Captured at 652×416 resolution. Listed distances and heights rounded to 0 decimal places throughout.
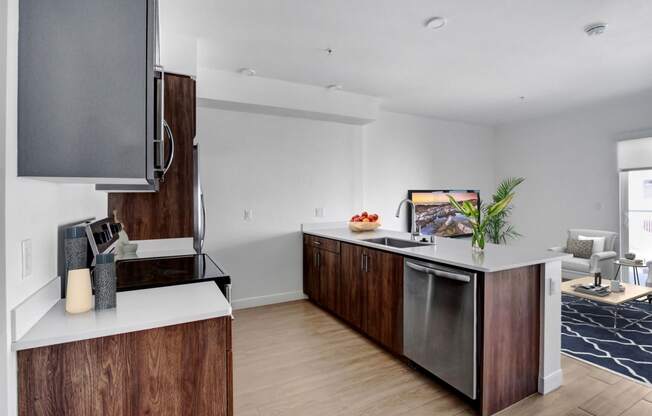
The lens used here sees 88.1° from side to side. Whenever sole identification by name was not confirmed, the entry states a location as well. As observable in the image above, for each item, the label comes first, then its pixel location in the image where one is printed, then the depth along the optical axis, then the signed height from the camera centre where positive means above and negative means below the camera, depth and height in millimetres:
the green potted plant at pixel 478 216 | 2344 -64
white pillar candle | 1251 -318
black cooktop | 1693 -366
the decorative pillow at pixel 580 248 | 4594 -563
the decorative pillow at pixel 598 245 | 4570 -511
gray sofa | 4332 -715
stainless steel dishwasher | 1979 -743
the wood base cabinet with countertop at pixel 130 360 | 1064 -528
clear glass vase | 2393 -233
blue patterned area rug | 2534 -1154
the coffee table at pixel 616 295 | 3035 -823
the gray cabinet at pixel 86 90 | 1069 +388
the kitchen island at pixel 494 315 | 1947 -705
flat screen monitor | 5391 -113
